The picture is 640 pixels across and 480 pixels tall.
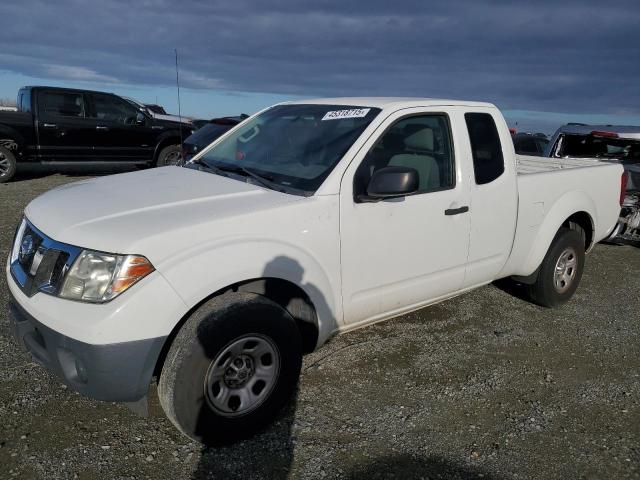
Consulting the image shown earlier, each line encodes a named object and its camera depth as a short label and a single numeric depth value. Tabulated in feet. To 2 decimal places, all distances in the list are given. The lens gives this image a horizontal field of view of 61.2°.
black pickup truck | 36.09
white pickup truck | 8.36
